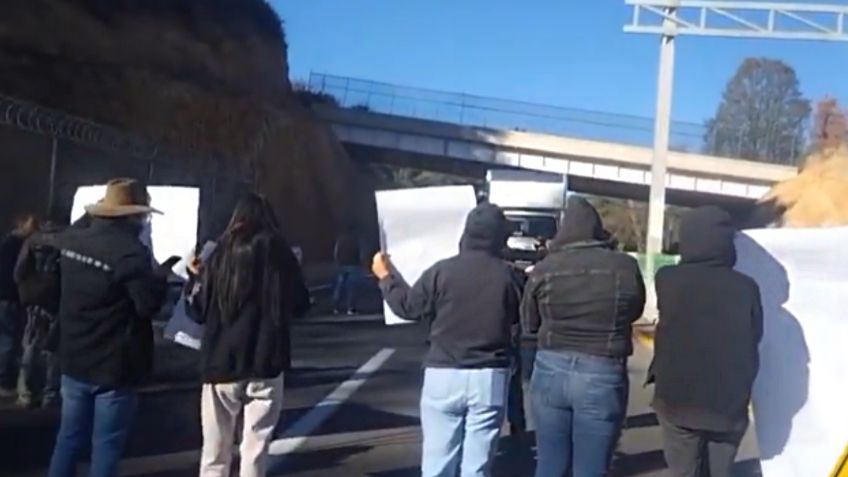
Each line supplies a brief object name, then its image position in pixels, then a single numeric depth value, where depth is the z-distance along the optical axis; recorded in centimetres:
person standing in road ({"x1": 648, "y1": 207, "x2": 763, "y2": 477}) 606
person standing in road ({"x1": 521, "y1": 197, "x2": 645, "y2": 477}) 641
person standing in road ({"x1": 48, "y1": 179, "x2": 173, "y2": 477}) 664
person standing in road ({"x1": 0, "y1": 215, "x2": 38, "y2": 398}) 1105
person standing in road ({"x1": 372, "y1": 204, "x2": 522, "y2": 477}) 658
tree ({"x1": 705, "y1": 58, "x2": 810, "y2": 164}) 6079
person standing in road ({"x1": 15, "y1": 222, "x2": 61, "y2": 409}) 768
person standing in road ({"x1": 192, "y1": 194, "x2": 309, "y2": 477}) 689
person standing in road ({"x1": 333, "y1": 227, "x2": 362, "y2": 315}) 2983
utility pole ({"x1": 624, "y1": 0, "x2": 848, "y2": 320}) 3127
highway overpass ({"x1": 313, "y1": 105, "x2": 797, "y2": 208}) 5731
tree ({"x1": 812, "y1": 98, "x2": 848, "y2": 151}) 6912
